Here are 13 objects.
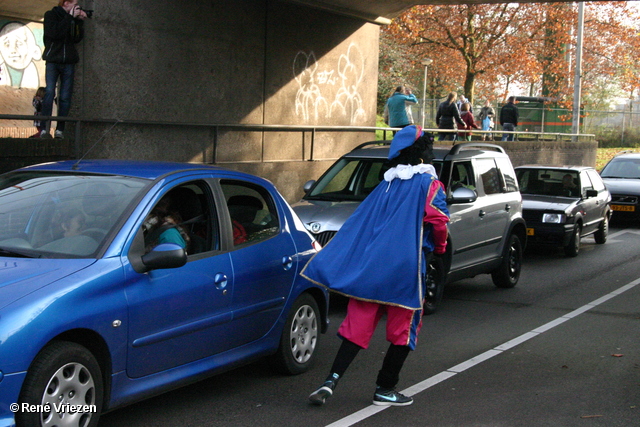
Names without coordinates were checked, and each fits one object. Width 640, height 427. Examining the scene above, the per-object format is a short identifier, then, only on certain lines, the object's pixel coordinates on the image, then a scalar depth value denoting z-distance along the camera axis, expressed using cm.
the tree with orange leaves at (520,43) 3111
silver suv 891
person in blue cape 517
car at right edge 1869
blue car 403
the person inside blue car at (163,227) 508
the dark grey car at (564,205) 1395
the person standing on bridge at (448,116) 2056
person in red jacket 2364
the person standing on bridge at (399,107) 1698
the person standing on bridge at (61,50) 1086
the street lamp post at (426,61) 3229
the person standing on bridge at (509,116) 2575
